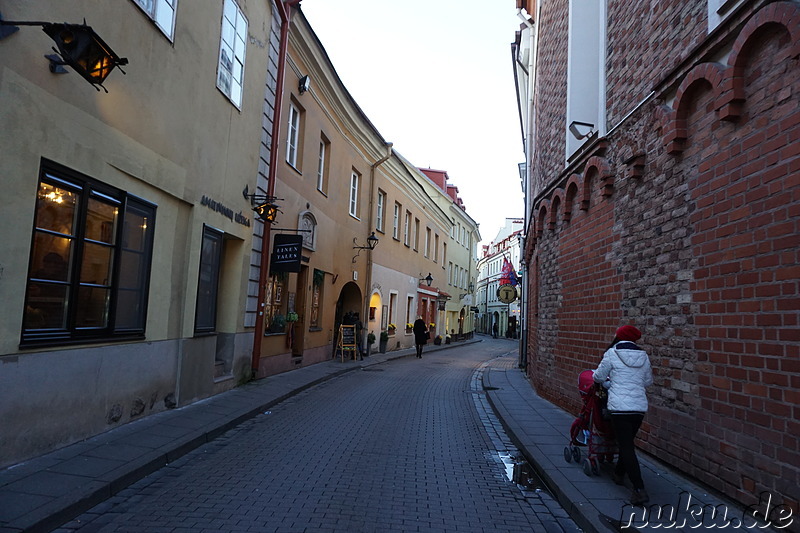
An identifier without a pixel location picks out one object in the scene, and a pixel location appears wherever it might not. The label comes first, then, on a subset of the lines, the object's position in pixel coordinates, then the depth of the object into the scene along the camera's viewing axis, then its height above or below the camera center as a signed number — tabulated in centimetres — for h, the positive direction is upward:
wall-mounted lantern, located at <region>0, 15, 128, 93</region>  461 +221
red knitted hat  509 -6
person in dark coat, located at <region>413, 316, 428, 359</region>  2303 -70
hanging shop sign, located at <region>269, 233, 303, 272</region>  1154 +119
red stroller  544 -105
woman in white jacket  486 -56
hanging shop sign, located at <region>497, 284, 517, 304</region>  2241 +112
